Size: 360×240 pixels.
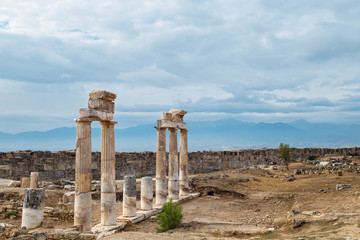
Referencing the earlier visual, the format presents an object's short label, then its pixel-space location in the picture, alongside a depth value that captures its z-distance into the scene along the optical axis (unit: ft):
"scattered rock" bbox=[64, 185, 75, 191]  67.87
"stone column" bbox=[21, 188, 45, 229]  41.22
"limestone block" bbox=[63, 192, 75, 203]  56.21
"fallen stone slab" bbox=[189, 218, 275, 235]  40.14
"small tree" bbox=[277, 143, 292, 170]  111.45
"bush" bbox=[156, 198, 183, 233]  44.37
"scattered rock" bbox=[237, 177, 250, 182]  88.94
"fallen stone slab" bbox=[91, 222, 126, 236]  42.45
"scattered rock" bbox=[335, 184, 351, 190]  63.82
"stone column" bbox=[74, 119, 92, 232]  41.78
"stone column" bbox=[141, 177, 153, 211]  57.82
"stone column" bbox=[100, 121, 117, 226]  46.42
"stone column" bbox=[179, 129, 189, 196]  72.69
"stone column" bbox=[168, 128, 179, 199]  67.62
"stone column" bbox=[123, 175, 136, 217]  51.97
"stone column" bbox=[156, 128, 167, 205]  63.31
